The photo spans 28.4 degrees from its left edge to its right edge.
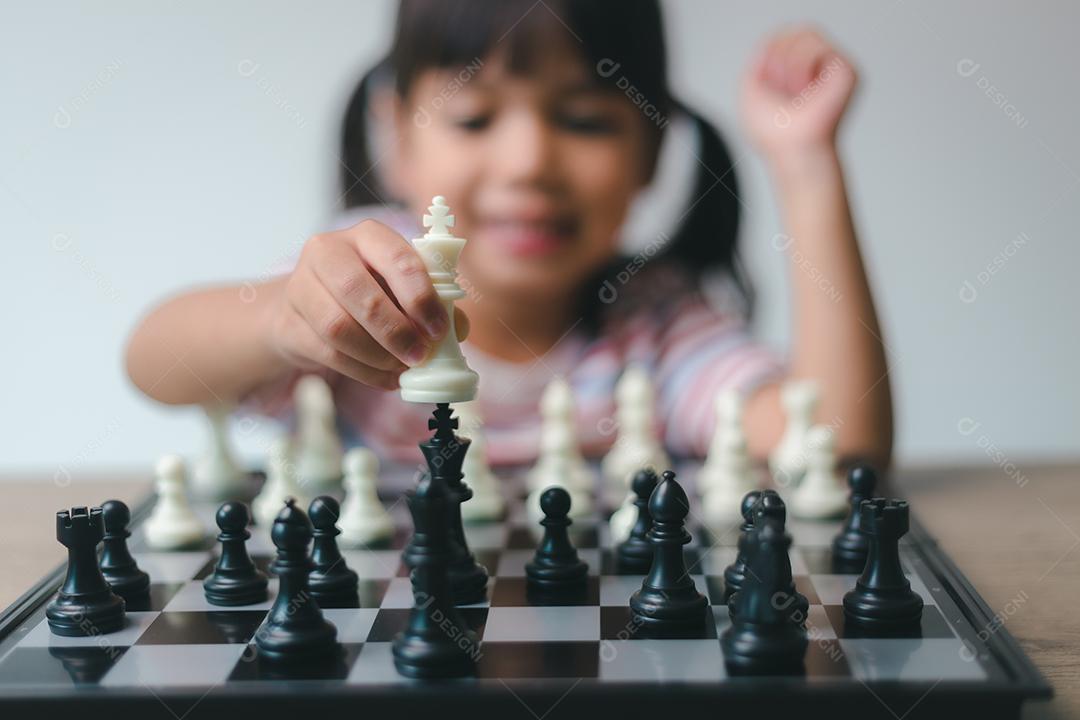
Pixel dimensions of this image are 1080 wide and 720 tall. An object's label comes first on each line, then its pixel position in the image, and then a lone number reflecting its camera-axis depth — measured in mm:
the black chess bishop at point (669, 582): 613
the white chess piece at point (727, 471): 743
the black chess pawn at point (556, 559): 654
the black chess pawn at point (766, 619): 580
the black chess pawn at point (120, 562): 654
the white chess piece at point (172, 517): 712
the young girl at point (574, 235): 890
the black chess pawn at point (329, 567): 643
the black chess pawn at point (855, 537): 677
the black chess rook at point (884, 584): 614
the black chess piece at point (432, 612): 580
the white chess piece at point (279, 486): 747
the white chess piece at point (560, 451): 773
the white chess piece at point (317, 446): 818
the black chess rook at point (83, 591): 619
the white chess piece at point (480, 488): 748
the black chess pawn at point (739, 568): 644
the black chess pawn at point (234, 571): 645
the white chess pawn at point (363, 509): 715
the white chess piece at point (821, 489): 743
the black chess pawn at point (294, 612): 592
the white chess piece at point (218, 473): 796
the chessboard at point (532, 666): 567
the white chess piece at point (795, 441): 789
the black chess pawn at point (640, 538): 676
